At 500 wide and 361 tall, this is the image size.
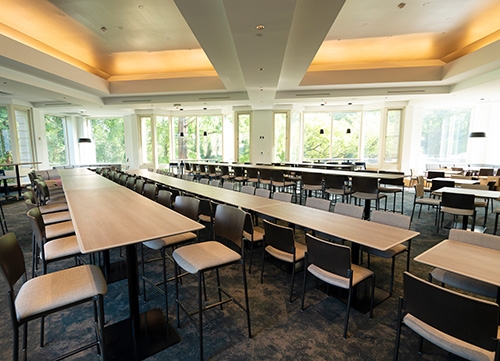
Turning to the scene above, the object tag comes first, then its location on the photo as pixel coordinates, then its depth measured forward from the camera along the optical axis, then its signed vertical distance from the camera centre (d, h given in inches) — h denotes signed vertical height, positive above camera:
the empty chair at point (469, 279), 74.9 -39.9
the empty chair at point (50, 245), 84.9 -34.8
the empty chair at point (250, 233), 104.7 -37.7
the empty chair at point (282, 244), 93.0 -36.3
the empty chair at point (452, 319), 47.0 -34.0
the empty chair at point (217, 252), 74.3 -33.2
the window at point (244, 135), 451.5 +23.7
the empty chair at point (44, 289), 55.0 -34.1
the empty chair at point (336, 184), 206.1 -29.0
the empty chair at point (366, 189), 189.5 -30.5
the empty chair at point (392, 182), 199.6 -25.9
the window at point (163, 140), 489.7 +16.6
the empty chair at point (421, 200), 191.8 -38.8
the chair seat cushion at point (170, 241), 94.7 -35.0
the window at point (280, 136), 444.1 +22.7
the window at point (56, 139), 459.5 +16.1
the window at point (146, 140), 479.5 +16.0
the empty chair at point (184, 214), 95.1 -29.5
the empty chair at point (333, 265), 76.1 -36.7
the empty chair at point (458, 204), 160.9 -34.6
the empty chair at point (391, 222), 96.0 -30.4
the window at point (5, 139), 365.2 +12.6
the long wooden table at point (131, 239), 70.6 -24.4
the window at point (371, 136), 430.6 +23.3
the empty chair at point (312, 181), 225.8 -28.4
